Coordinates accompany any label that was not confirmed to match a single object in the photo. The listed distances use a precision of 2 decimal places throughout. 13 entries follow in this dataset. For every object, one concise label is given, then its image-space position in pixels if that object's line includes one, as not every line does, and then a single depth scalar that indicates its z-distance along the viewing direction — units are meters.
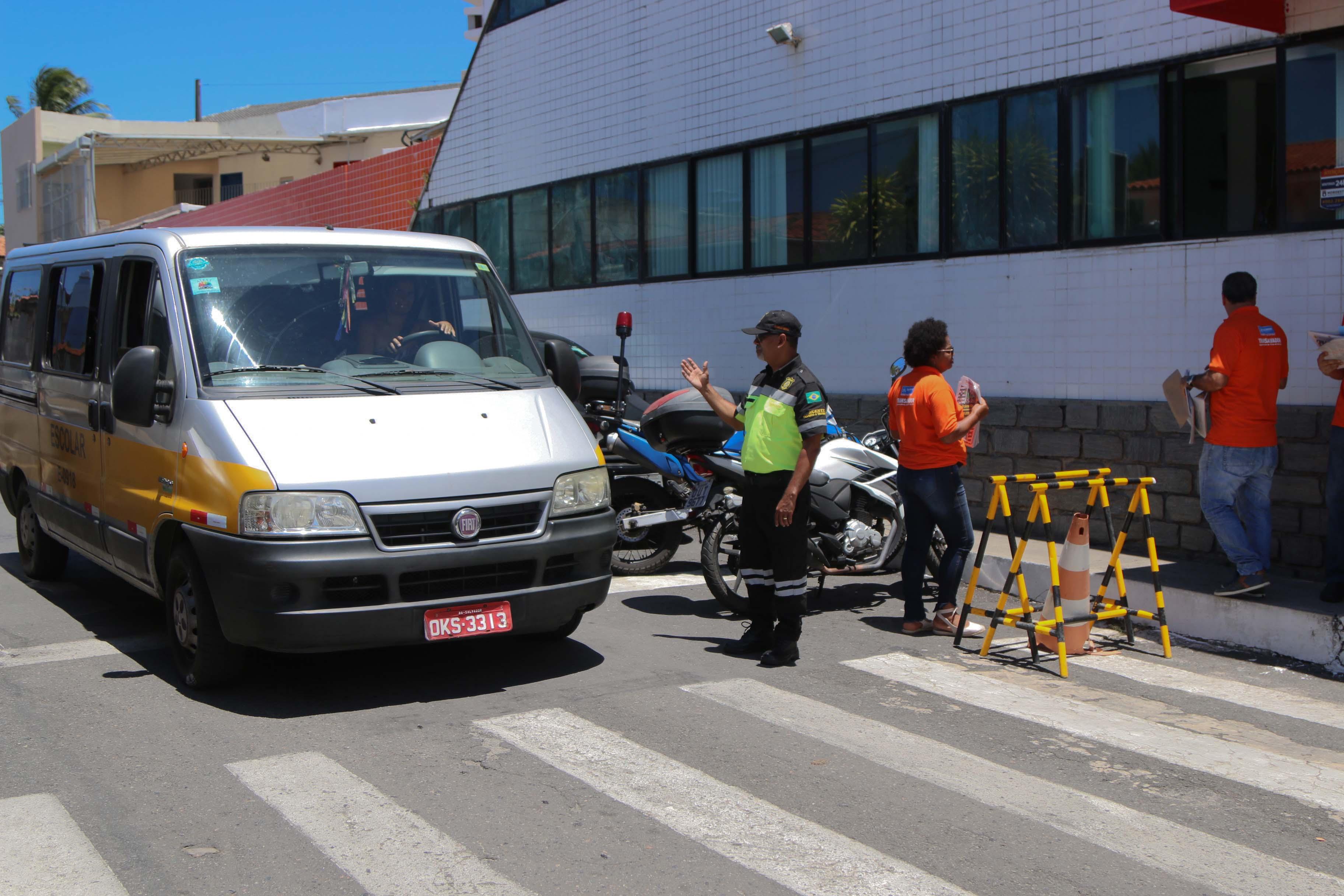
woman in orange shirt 7.36
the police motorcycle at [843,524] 7.94
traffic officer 6.67
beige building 39.12
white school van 5.49
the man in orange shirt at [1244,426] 7.66
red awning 8.20
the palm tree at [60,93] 65.44
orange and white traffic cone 7.21
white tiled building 8.91
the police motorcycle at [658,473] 8.59
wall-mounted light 12.84
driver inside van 6.56
